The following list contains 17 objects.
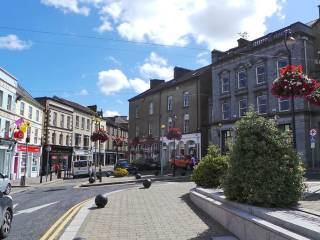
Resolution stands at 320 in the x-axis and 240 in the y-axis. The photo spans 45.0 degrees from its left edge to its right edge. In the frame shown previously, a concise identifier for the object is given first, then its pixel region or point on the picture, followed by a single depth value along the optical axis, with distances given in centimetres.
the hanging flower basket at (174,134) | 3934
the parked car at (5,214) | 883
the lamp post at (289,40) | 1500
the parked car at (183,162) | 4106
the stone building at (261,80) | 3403
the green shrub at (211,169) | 1477
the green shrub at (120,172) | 3597
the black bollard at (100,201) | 1366
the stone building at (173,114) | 4825
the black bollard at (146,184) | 2230
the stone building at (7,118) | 3700
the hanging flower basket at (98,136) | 3164
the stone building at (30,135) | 4181
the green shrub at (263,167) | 825
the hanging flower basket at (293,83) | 1177
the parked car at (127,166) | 4278
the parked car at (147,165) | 4756
